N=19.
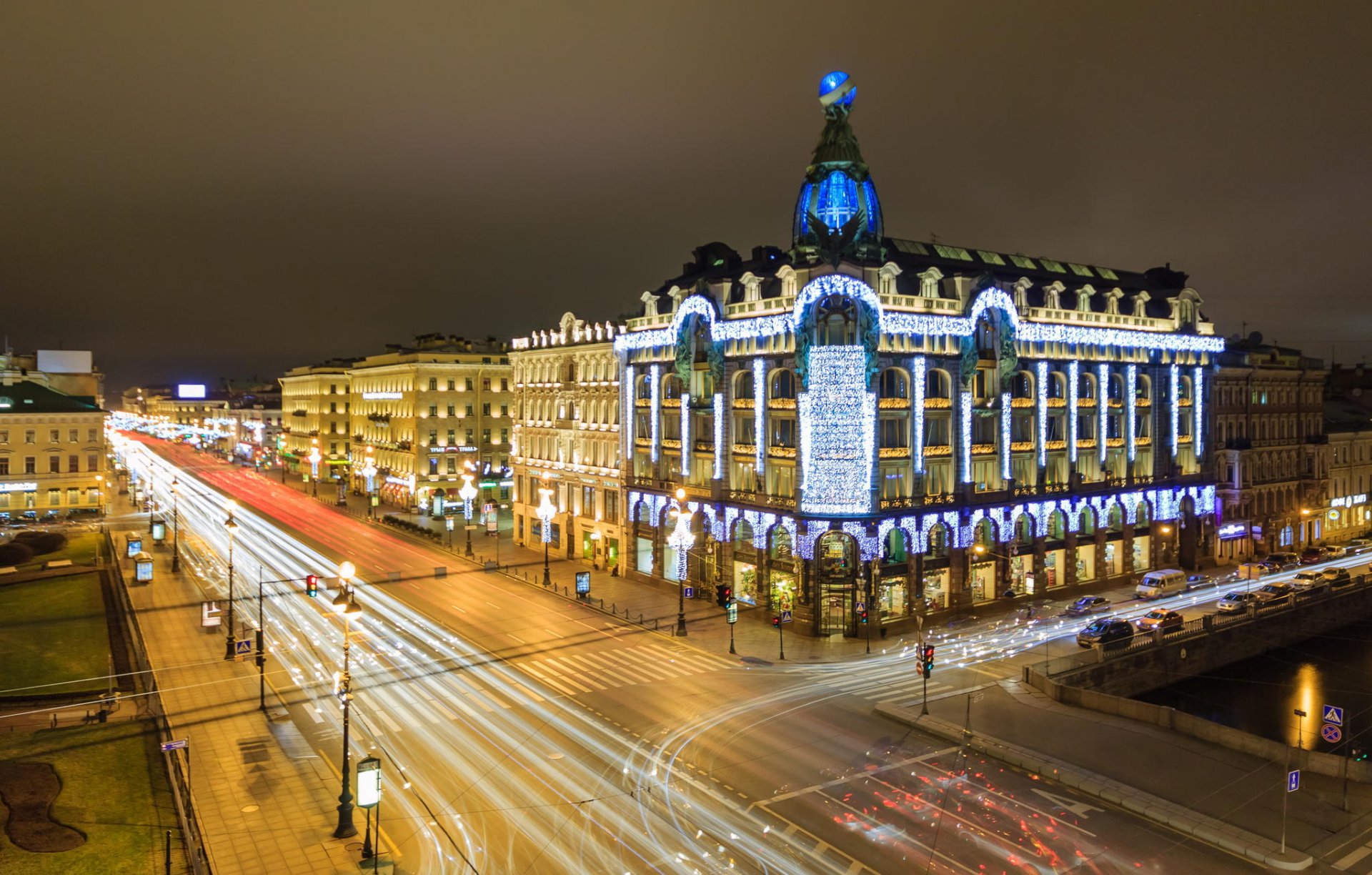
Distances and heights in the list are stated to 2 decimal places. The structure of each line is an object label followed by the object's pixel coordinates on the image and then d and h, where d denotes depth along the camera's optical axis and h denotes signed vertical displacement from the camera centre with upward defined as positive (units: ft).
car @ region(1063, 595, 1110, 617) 184.24 -39.19
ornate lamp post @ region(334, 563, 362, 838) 83.76 -25.97
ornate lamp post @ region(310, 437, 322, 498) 390.42 -16.81
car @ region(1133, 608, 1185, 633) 160.97 -37.82
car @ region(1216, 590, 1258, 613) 177.27 -37.64
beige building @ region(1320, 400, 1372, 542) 279.69 -19.54
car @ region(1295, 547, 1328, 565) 239.91 -37.99
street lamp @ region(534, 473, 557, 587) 231.50 -22.29
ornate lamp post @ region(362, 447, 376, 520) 352.90 -18.59
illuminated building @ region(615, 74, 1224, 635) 168.25 -0.02
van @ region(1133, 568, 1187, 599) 199.82 -37.84
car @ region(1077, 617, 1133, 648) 155.53 -38.22
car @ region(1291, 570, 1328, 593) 199.12 -37.43
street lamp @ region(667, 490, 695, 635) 174.19 -23.61
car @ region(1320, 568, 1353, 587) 200.64 -36.69
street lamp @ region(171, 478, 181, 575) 220.23 -32.13
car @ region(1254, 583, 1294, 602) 185.89 -37.22
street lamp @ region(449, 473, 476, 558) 274.03 -20.91
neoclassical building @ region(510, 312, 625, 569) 237.86 -3.54
